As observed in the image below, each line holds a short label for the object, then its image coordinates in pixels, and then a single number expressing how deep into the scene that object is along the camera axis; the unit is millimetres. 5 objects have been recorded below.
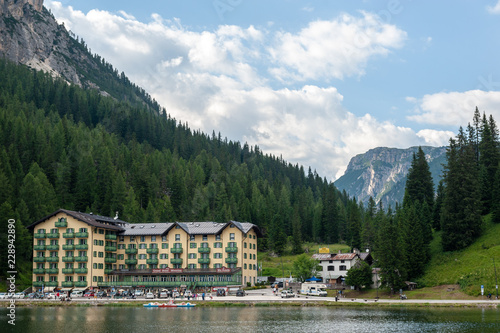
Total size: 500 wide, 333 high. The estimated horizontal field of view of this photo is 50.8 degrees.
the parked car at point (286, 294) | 106656
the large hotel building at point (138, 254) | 126625
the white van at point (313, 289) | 111062
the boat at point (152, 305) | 98688
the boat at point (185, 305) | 98031
